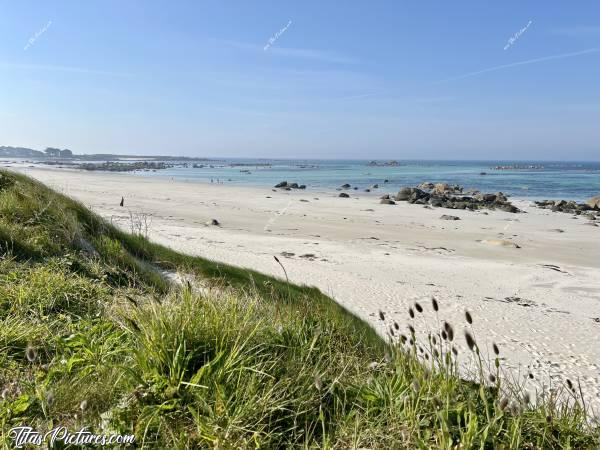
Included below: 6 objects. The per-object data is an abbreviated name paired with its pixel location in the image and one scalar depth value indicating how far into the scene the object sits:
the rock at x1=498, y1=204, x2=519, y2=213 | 34.58
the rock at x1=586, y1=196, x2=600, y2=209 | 36.74
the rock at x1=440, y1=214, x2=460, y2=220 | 29.38
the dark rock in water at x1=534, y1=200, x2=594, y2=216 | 34.76
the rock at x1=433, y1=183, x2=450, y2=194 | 51.66
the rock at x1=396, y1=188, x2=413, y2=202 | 42.06
